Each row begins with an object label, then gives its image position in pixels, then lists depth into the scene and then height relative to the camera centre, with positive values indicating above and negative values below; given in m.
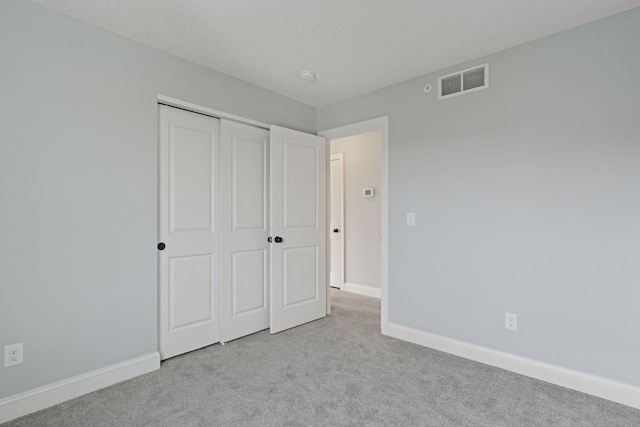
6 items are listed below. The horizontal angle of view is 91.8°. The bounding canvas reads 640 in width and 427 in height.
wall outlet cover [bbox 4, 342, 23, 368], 1.80 -0.83
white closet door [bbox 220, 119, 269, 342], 2.90 -0.16
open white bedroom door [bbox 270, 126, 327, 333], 3.15 -0.16
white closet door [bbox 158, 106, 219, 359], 2.52 -0.15
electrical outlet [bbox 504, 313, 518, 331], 2.38 -0.84
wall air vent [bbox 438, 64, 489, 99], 2.57 +1.14
